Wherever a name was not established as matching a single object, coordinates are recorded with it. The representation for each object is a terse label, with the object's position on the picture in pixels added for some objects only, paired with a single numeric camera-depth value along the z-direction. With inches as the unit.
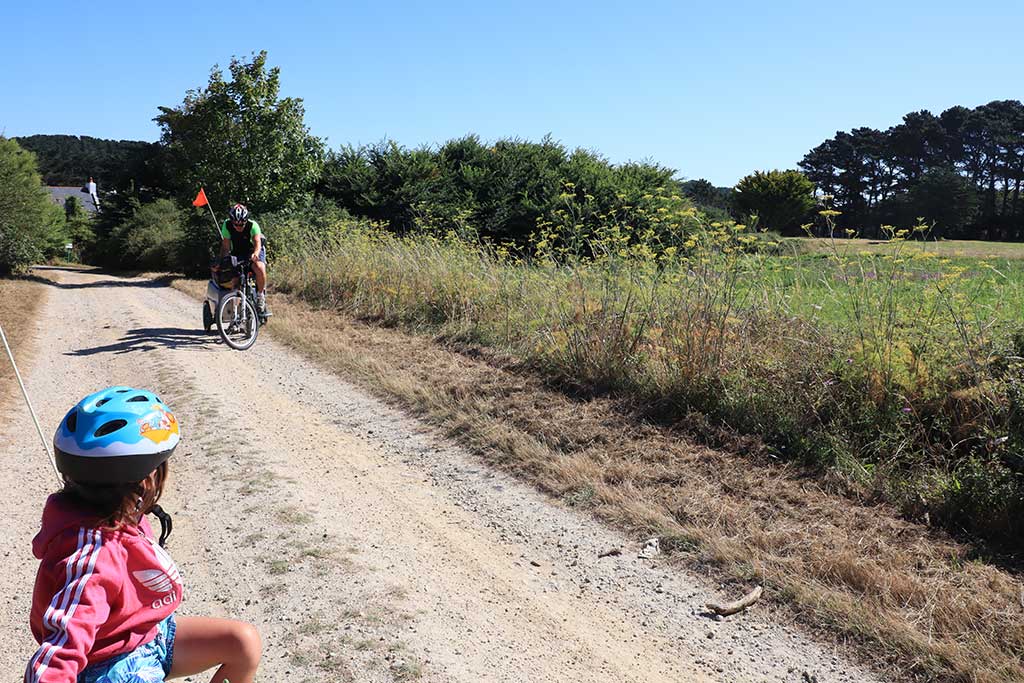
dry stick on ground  154.4
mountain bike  427.8
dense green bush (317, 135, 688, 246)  1057.5
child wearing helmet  75.7
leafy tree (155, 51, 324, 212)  911.7
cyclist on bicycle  443.8
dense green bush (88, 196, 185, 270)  1277.1
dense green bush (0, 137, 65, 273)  1106.1
